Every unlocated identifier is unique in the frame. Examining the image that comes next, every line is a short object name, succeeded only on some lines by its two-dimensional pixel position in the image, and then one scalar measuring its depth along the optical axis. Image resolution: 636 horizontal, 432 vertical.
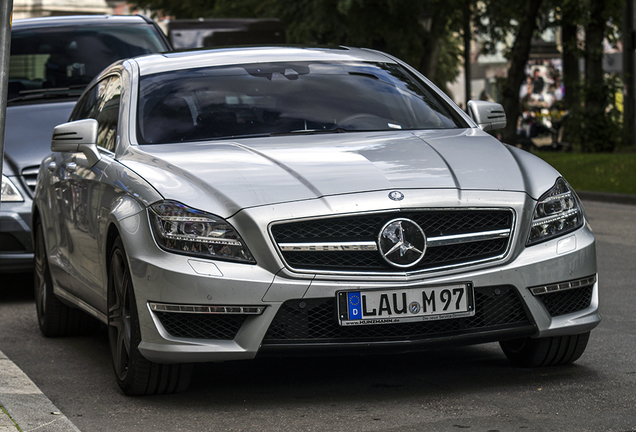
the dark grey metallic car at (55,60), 14.27
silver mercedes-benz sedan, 7.42
